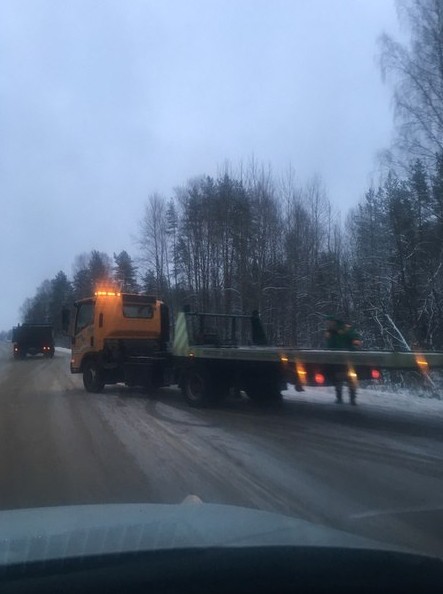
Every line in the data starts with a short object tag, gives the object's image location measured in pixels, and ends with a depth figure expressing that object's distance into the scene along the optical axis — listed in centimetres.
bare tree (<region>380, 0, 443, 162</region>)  2595
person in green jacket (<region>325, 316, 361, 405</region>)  1618
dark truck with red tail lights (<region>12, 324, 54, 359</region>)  5409
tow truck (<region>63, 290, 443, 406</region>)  1368
